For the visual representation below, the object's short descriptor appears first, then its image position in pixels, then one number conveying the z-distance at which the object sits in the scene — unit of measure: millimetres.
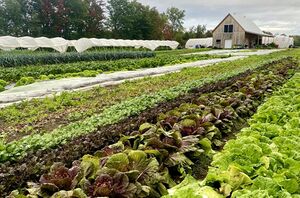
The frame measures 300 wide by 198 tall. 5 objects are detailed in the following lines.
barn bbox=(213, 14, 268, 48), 55312
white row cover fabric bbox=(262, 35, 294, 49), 66500
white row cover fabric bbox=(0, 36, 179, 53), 32625
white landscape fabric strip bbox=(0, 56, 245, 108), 10069
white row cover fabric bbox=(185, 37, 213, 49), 64481
